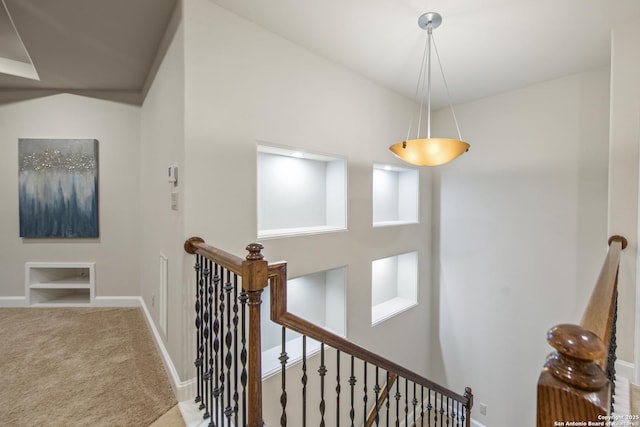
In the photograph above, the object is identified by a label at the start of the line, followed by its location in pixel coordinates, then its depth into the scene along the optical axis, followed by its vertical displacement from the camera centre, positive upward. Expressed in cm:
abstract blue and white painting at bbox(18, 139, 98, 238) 334 +26
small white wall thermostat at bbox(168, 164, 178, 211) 200 +19
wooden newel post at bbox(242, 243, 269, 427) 108 -41
